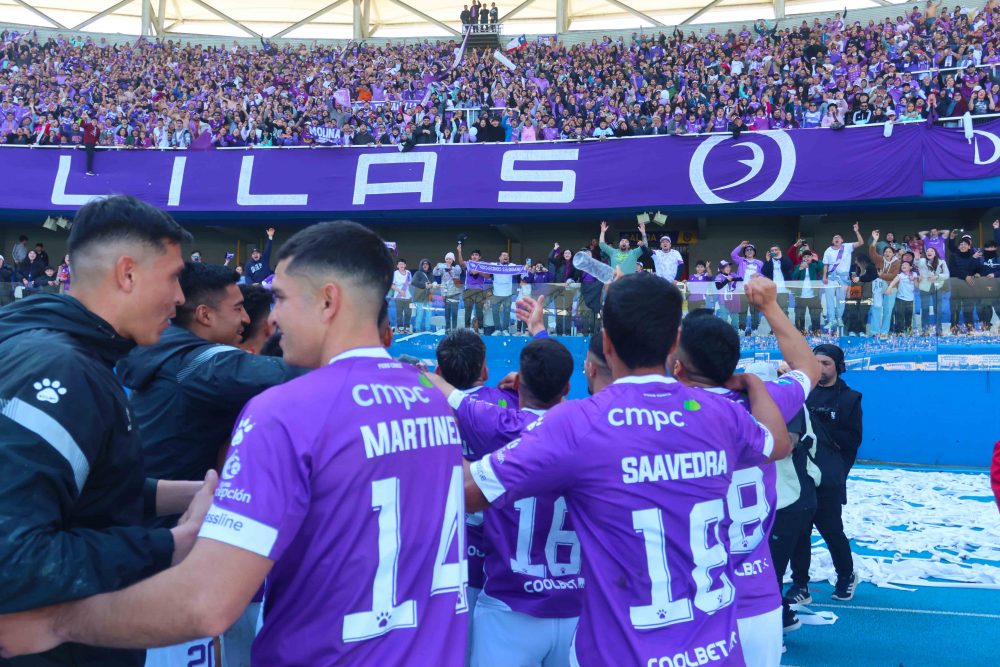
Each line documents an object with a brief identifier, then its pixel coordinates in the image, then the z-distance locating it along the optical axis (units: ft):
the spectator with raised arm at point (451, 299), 50.61
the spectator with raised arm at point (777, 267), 52.02
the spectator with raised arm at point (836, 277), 45.11
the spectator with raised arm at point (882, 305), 44.47
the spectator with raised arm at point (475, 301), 50.57
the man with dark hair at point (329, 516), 5.05
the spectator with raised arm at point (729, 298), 45.29
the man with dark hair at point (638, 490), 7.41
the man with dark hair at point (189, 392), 8.79
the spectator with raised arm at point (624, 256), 53.62
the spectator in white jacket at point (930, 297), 43.73
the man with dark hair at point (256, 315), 12.05
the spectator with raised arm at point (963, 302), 43.32
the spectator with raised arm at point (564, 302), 48.49
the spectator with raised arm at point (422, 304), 50.80
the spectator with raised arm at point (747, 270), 45.44
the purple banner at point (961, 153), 53.31
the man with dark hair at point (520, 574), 10.24
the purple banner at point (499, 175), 56.39
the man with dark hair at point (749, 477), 10.34
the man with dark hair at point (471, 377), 11.98
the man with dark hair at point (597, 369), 11.60
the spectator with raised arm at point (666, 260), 54.75
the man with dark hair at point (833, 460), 20.52
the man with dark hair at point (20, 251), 74.23
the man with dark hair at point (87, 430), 5.04
